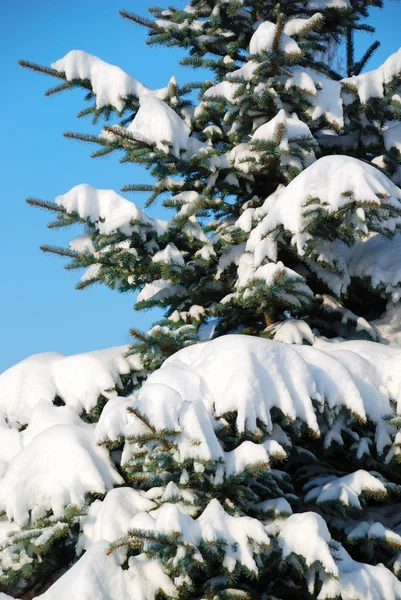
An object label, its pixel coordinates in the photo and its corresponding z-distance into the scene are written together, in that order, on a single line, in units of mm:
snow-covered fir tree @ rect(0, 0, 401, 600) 7051
